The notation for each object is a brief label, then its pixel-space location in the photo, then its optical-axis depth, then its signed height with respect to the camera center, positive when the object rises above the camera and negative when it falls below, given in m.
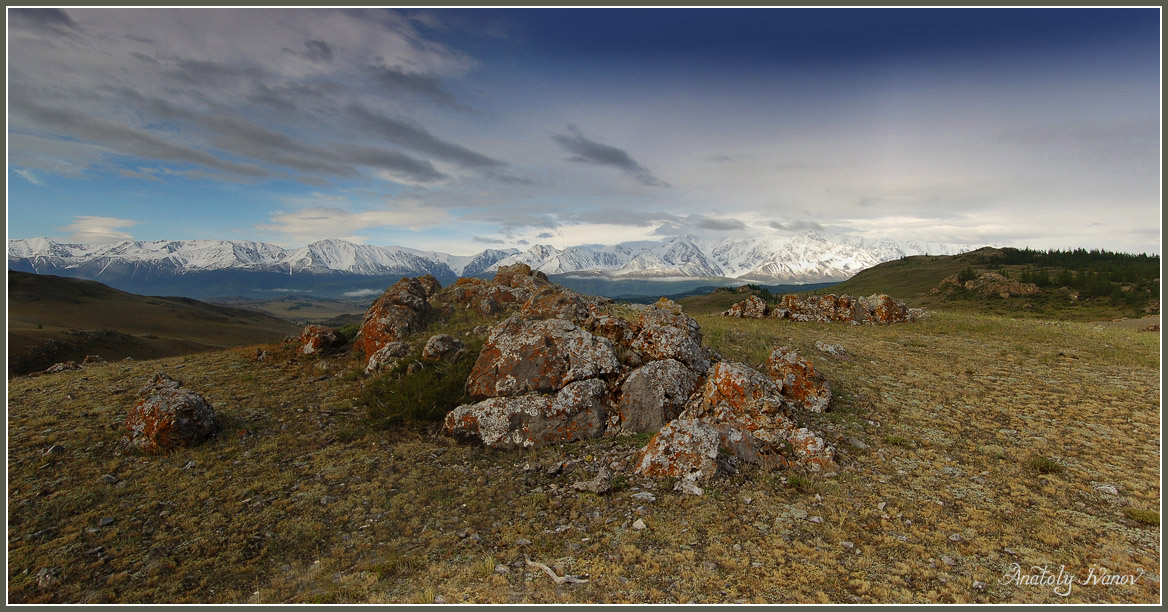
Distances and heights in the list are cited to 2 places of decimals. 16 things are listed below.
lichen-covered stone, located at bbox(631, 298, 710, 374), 13.59 -1.41
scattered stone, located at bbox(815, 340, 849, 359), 18.79 -2.20
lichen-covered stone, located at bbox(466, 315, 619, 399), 12.30 -1.74
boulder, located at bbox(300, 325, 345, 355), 18.02 -1.56
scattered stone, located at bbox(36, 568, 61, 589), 5.97 -3.94
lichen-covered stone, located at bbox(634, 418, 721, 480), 8.74 -3.25
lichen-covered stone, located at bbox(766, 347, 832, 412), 12.53 -2.46
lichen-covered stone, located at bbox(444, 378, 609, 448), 10.87 -3.10
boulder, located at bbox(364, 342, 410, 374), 15.19 -1.98
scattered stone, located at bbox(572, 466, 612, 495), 8.37 -3.72
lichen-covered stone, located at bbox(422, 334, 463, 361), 15.11 -1.61
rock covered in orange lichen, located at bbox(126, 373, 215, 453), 9.93 -2.80
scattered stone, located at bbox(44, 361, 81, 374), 17.66 -2.61
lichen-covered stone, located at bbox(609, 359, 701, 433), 11.33 -2.68
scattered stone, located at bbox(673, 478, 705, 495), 8.18 -3.68
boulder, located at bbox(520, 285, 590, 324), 18.98 -0.13
